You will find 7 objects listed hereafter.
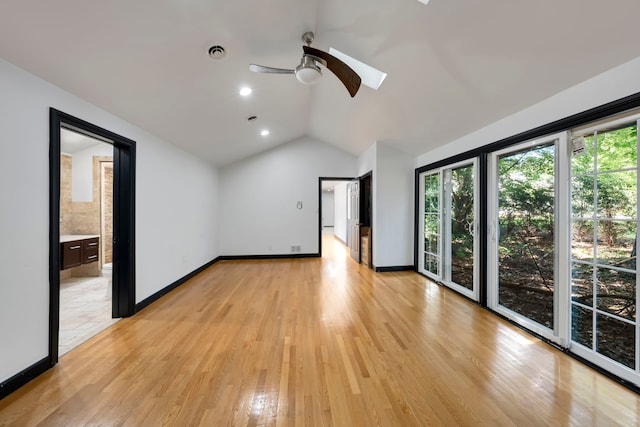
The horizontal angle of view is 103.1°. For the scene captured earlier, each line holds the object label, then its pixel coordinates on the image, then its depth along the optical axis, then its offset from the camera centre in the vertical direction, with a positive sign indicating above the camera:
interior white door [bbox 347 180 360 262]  6.12 -0.13
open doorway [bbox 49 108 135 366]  2.10 -0.25
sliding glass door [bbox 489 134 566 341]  2.52 -0.23
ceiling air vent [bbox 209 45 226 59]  2.38 +1.53
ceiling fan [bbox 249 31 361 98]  2.21 +1.31
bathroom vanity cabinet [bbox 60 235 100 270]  3.83 -0.60
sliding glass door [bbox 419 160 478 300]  3.68 -0.21
